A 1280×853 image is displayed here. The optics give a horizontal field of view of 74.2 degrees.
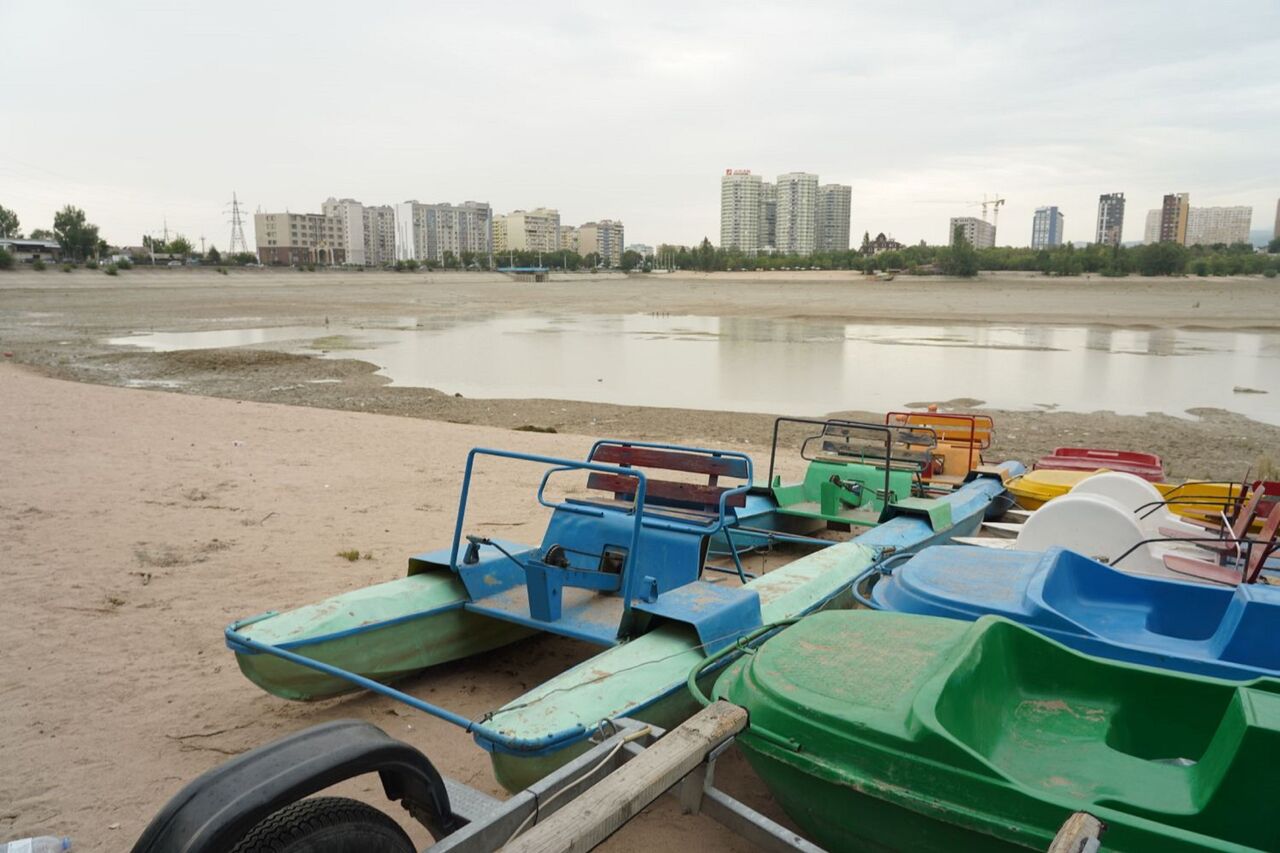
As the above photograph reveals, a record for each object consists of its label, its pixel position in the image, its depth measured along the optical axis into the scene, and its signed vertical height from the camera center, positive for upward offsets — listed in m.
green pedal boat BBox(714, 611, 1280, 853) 2.37 -1.45
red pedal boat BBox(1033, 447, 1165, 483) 8.76 -1.82
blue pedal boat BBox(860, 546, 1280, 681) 3.49 -1.46
